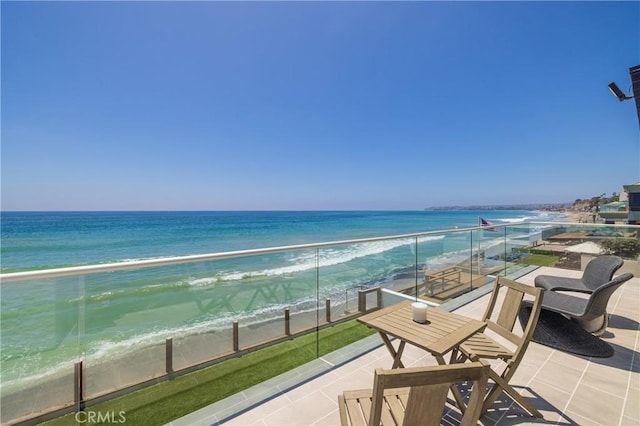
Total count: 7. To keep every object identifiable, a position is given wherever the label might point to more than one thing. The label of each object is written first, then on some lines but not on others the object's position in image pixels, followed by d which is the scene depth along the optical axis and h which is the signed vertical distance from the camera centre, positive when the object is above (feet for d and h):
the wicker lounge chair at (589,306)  8.44 -3.50
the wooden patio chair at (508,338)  5.77 -3.29
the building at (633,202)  27.96 +0.26
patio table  5.27 -2.78
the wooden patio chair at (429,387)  2.70 -1.98
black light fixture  13.43 +5.95
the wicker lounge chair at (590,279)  11.03 -3.37
